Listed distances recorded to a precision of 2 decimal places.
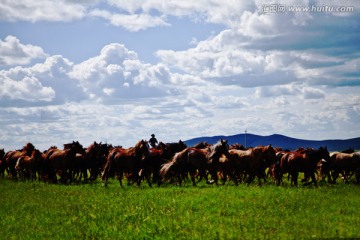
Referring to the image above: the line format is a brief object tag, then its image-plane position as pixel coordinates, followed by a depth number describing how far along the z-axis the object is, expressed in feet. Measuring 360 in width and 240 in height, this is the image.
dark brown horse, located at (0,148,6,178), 146.41
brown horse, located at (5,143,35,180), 133.28
